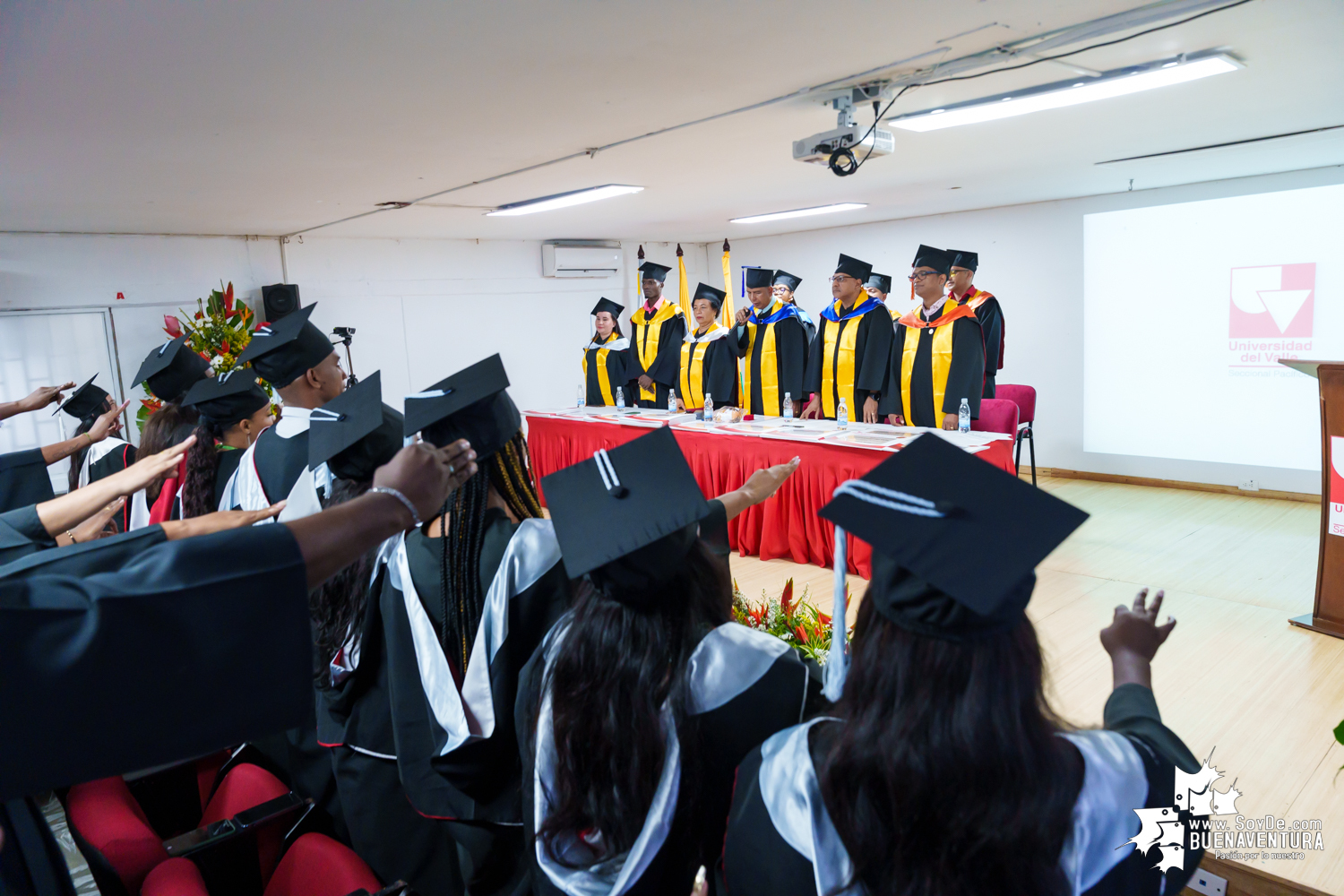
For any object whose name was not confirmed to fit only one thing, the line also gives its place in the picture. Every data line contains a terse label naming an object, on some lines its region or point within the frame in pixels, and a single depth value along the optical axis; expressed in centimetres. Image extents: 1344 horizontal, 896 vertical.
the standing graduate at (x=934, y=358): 542
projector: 341
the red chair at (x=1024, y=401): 621
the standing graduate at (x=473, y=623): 141
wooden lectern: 334
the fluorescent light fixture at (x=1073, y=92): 293
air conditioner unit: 896
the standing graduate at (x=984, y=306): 610
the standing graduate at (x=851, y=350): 582
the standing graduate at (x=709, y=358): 647
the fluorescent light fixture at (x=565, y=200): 549
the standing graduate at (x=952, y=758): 77
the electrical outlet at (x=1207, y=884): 151
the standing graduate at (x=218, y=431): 252
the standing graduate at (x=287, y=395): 230
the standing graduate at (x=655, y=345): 716
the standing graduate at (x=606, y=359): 743
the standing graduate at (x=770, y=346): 635
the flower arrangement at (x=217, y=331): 604
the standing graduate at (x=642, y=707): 105
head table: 432
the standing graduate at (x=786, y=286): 636
